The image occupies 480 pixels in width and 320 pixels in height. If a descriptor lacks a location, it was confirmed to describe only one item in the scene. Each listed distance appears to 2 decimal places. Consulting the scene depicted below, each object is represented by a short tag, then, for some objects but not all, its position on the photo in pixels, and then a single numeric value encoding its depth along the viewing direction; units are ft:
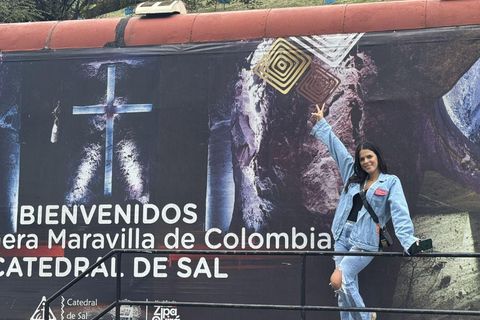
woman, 18.38
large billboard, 19.47
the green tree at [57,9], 48.52
